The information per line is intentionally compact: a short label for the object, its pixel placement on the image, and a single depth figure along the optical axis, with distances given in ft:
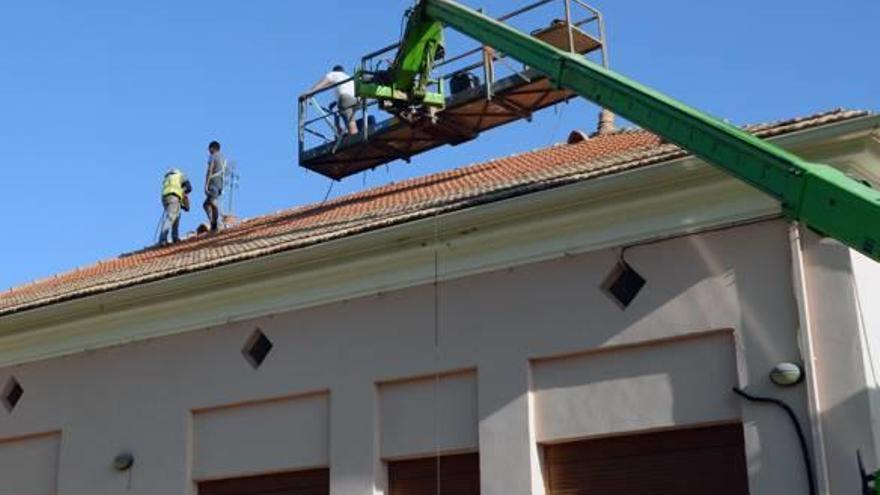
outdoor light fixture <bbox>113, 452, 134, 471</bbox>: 49.19
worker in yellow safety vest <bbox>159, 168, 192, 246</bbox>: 70.49
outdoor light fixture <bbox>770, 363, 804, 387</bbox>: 36.55
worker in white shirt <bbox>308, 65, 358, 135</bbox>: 63.46
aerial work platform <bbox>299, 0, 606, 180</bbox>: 58.29
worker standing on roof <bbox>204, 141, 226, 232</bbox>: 71.20
